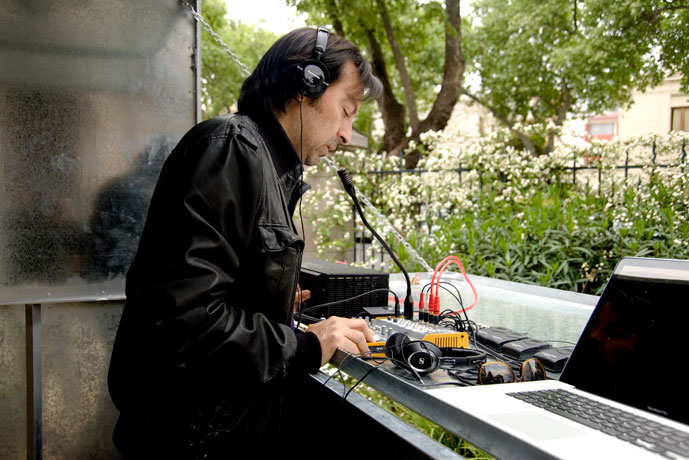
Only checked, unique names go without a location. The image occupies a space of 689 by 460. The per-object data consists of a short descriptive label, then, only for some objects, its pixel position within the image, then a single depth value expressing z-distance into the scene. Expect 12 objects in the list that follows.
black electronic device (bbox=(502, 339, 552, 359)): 1.50
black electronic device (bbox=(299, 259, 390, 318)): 2.03
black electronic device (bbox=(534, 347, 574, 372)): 1.40
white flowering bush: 4.40
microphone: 1.91
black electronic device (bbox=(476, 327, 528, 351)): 1.60
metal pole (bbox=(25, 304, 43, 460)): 2.23
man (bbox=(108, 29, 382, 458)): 1.19
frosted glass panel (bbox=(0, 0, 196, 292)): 2.21
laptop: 0.90
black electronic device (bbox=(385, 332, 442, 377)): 1.33
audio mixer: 1.52
